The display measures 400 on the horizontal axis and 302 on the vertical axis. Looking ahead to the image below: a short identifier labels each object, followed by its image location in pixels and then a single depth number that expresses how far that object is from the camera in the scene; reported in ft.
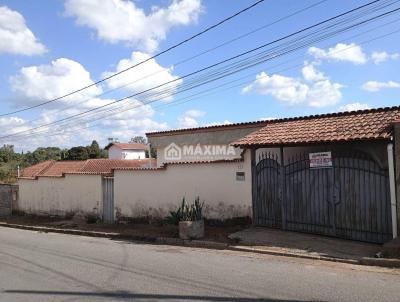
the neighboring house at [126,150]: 238.27
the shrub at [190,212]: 46.11
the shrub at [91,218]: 68.99
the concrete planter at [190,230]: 45.09
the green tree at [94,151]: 249.34
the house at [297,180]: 37.73
